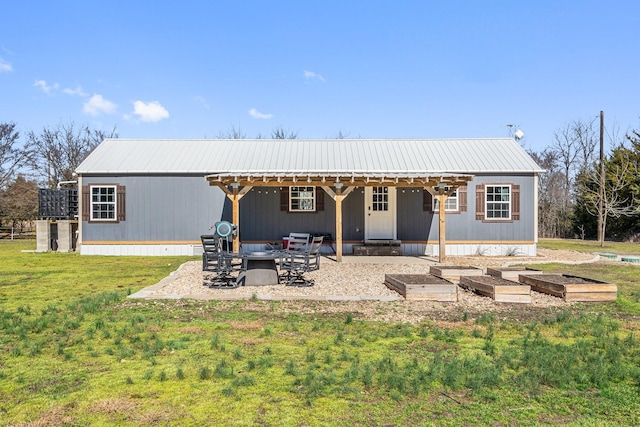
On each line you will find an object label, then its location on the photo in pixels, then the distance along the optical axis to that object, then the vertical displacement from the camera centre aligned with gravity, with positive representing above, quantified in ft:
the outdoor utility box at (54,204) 52.34 +0.95
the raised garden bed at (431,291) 22.65 -4.28
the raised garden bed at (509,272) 27.55 -3.99
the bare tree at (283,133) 128.06 +23.51
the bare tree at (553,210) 82.12 +0.16
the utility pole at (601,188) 64.38 +3.48
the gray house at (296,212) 47.29 -0.07
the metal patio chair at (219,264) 26.25 -3.27
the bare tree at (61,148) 100.68 +16.12
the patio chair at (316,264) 29.04 -3.64
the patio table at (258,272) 27.30 -3.89
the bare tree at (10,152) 88.69 +12.71
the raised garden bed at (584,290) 22.41 -4.23
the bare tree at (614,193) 65.82 +2.82
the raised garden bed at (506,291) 22.22 -4.28
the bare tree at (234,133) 122.81 +22.78
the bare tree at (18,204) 79.05 +1.46
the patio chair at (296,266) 27.27 -3.58
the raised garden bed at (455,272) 28.53 -4.10
